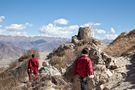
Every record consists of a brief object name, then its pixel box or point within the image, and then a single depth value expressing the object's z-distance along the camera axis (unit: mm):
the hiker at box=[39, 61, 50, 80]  10227
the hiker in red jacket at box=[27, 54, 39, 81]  10401
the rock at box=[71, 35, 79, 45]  21066
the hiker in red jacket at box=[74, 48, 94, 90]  7198
